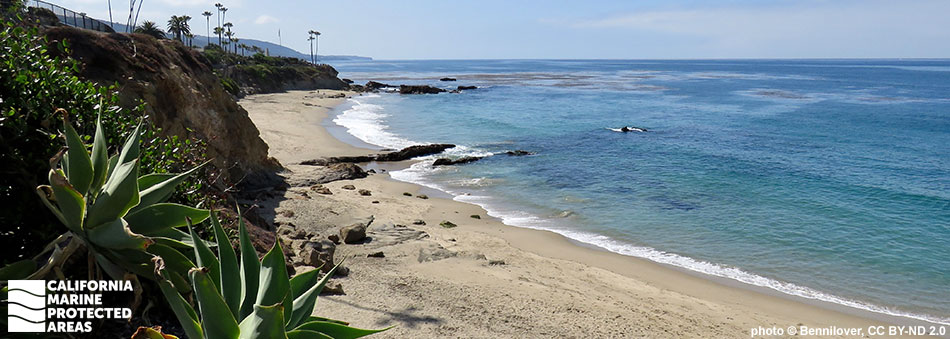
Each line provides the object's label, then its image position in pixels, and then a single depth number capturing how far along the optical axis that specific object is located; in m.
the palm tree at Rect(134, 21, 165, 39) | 59.09
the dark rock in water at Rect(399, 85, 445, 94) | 79.81
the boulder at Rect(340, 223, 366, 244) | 12.13
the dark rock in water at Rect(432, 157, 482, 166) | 27.16
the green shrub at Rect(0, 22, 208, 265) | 3.90
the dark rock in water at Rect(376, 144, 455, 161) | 27.86
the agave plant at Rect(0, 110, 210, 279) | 3.15
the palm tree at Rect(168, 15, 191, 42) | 84.69
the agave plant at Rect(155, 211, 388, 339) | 2.68
